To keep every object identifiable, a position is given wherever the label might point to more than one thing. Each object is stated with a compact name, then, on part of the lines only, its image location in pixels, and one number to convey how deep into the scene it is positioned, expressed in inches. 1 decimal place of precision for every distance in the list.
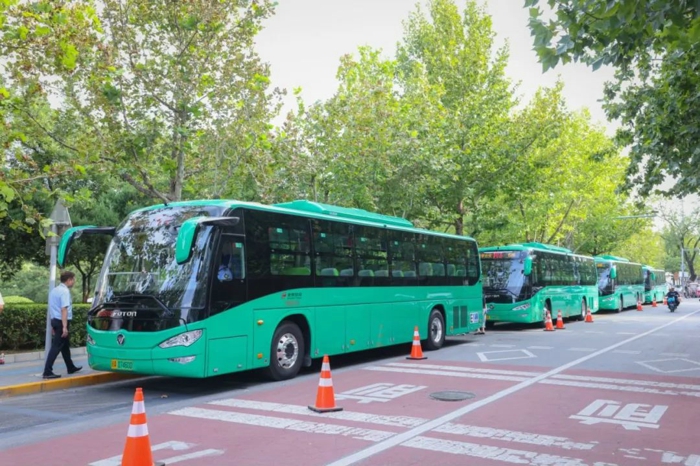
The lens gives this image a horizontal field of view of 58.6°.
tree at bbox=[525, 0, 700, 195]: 264.5
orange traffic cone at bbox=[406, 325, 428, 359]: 543.5
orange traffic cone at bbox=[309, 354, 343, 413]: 314.1
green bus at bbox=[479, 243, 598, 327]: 895.7
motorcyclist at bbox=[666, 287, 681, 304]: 1456.7
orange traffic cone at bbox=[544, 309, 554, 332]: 888.3
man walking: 418.0
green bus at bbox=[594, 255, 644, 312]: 1446.9
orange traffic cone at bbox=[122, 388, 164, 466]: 199.5
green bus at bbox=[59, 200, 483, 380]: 368.5
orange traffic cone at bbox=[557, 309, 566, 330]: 931.8
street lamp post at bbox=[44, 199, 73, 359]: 439.2
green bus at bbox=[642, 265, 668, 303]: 1887.3
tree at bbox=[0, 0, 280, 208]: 574.2
